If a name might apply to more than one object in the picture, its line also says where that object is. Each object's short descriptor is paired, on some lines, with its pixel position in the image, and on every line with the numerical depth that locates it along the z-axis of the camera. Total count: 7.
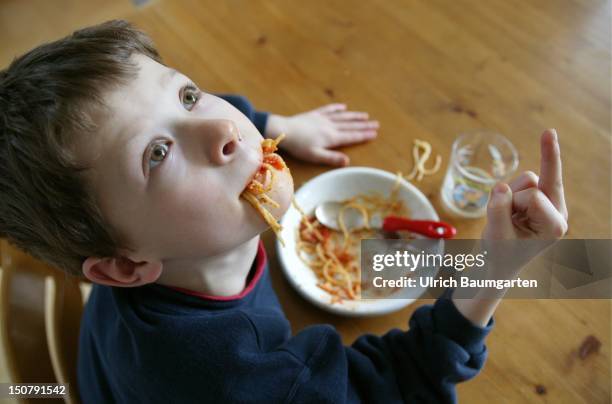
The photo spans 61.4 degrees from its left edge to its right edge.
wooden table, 0.93
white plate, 0.84
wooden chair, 0.75
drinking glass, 0.92
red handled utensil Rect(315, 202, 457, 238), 0.89
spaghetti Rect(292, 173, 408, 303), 0.89
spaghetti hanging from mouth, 0.67
